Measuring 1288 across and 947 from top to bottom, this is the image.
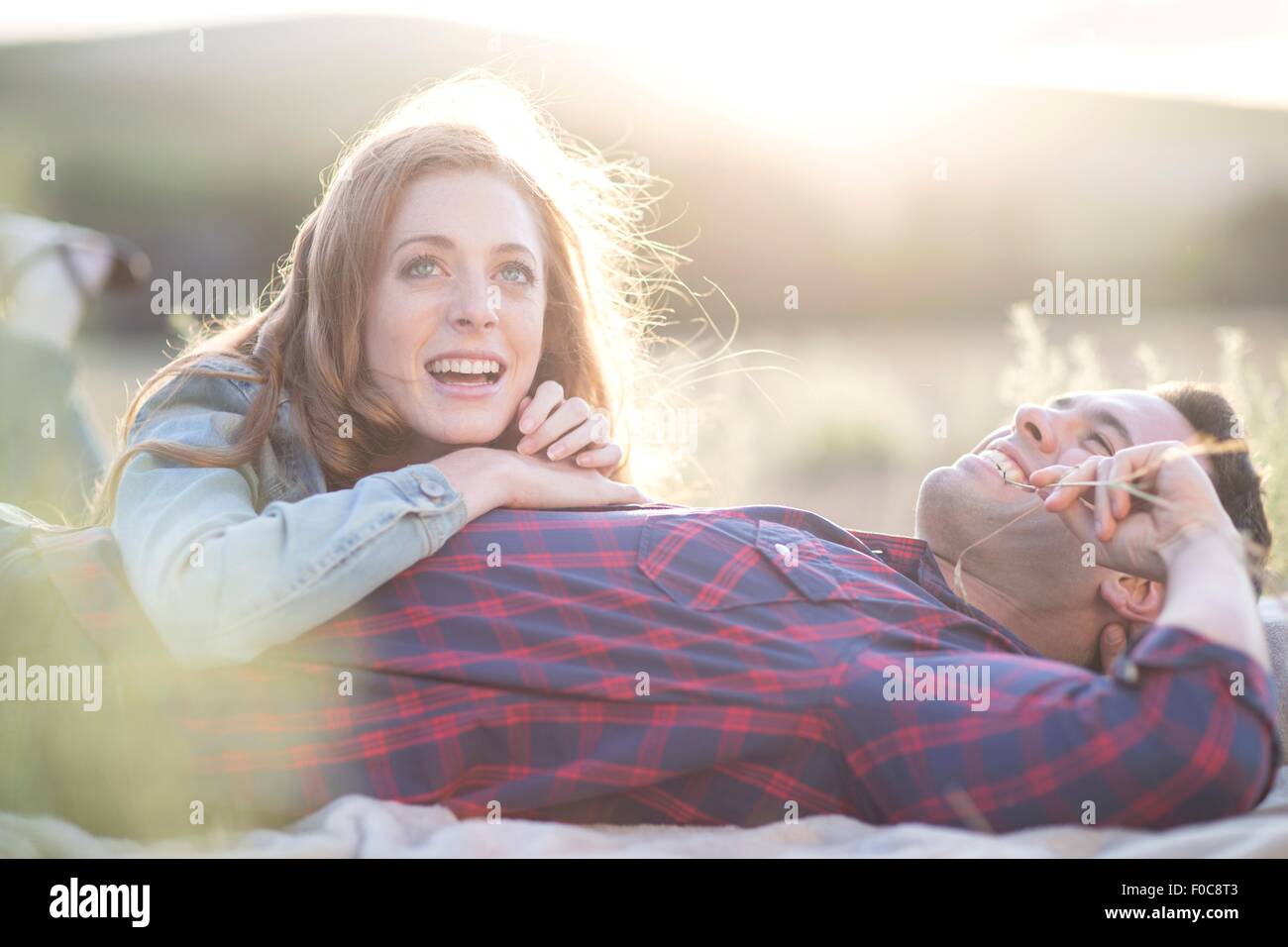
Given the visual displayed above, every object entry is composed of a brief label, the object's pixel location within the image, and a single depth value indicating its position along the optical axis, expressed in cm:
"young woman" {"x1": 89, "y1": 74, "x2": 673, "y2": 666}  130
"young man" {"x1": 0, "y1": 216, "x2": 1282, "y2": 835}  129
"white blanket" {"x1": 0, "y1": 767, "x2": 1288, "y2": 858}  127
